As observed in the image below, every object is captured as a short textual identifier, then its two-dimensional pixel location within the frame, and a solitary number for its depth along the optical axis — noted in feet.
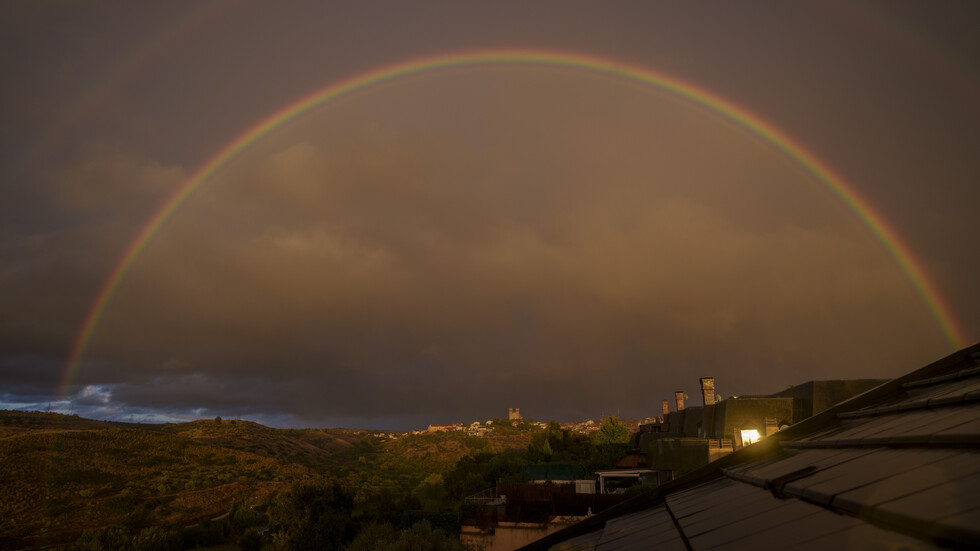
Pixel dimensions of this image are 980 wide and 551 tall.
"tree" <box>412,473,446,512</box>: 176.59
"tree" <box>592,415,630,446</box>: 195.00
